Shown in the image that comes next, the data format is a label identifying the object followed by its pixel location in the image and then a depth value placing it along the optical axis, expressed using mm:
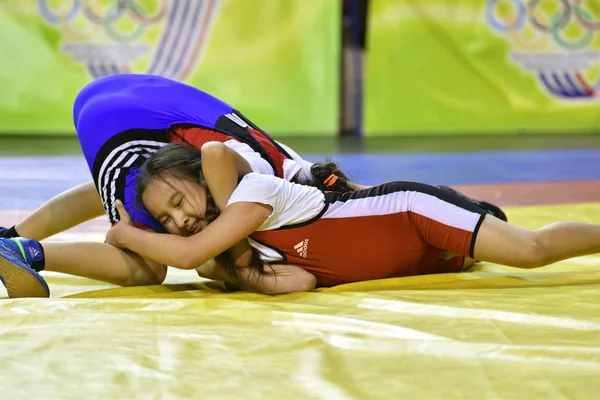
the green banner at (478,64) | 12156
